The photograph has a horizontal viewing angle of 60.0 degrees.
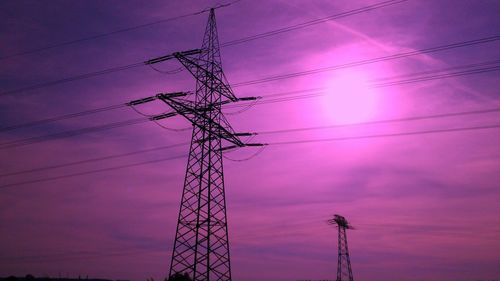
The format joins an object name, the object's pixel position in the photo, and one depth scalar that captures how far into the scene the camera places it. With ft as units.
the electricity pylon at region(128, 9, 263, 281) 105.81
